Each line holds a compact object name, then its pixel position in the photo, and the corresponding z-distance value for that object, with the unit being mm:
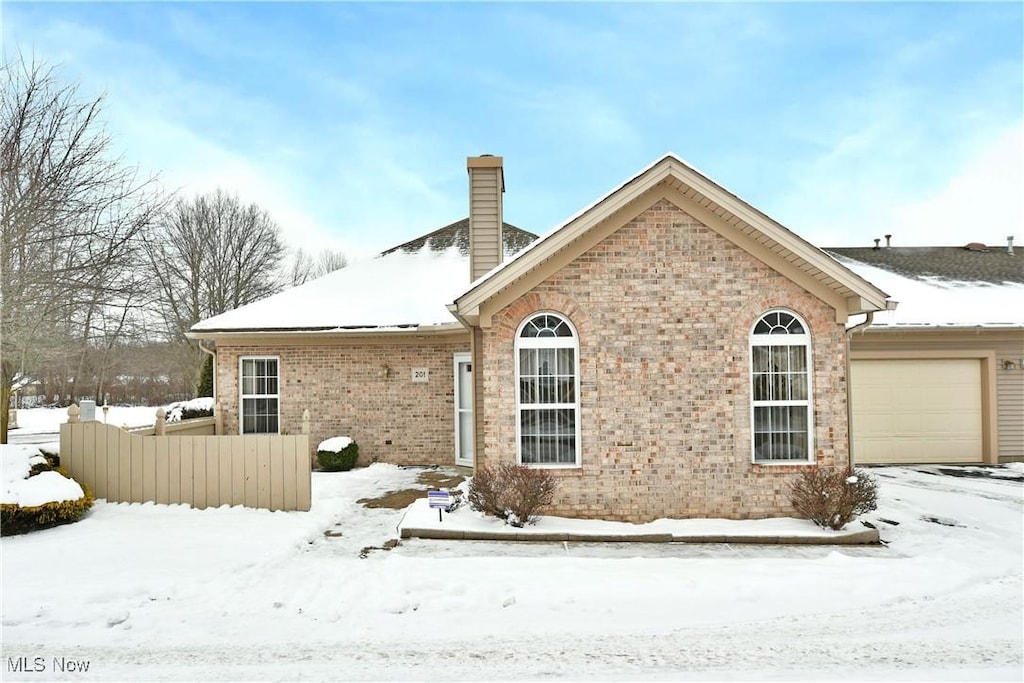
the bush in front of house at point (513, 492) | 7539
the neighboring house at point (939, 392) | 13016
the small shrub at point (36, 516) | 7301
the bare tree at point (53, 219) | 9805
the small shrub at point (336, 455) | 12516
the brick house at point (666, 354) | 7969
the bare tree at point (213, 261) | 30141
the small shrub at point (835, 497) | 7383
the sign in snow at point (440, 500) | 7520
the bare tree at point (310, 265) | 39216
